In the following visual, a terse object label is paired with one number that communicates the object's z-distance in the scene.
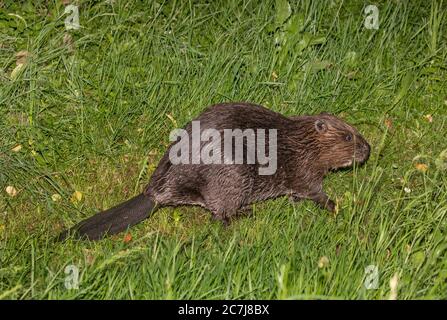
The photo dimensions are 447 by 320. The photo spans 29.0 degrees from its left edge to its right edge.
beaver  4.71
